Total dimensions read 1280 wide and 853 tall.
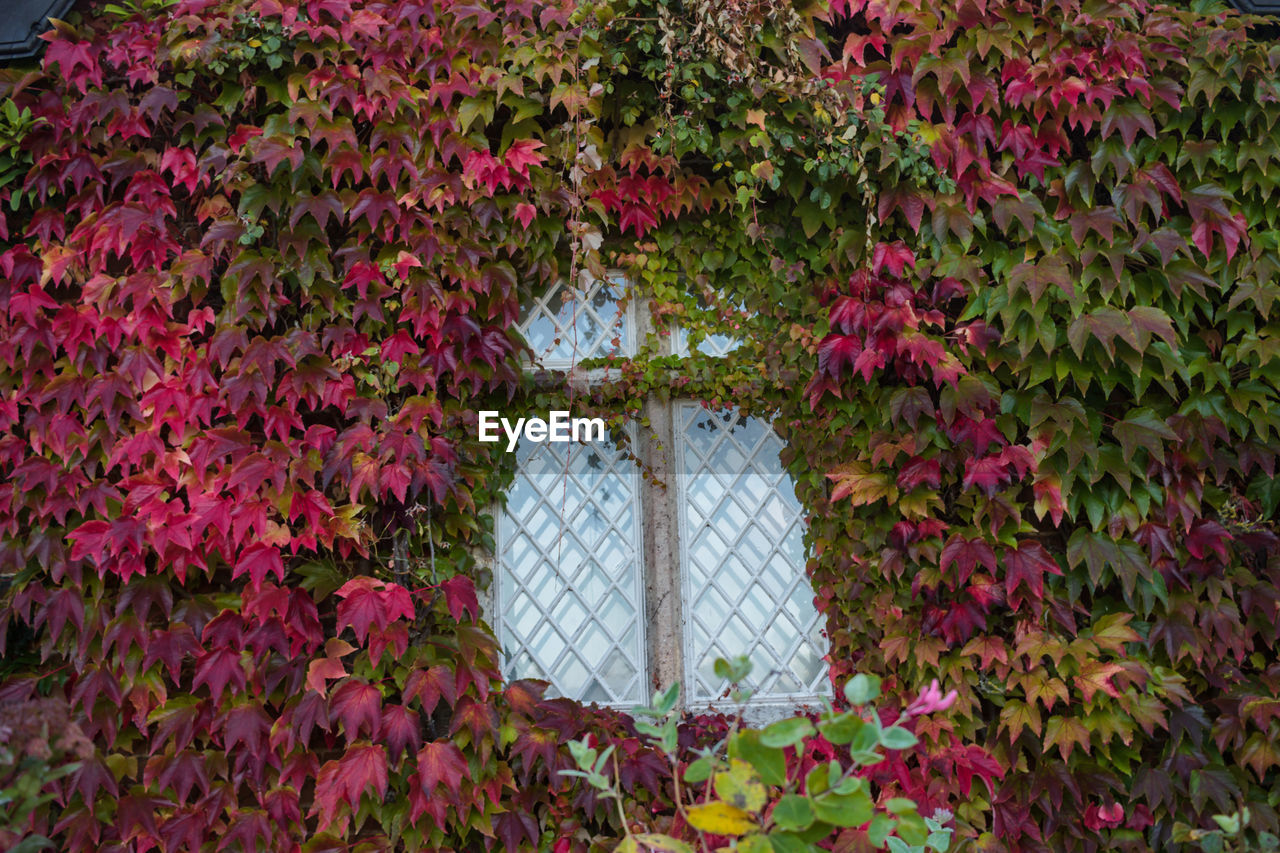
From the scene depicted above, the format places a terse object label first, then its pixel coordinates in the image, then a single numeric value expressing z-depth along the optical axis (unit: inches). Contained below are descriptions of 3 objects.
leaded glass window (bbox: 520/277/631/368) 121.9
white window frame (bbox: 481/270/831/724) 115.0
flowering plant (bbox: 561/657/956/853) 48.3
